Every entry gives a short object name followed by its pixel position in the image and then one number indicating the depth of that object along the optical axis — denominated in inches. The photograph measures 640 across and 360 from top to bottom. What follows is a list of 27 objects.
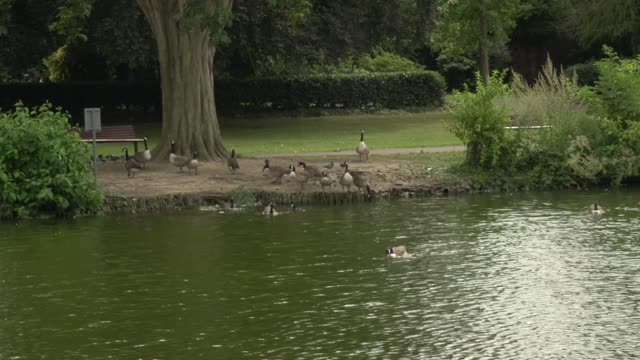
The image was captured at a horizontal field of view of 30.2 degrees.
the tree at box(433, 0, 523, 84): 2098.9
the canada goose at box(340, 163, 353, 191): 1117.1
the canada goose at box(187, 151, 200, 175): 1162.6
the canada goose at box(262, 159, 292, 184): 1134.4
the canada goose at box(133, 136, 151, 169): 1197.7
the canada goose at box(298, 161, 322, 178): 1121.4
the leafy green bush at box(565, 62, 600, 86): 2472.9
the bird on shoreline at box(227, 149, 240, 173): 1170.0
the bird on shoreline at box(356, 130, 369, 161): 1273.4
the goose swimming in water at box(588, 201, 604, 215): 1007.6
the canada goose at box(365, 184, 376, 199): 1139.3
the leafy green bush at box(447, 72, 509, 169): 1223.5
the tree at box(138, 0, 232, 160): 1239.5
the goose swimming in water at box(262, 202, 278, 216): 1045.2
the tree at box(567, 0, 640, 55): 2180.1
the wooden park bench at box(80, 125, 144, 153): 1323.8
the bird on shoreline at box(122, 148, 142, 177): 1166.3
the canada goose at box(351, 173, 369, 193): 1117.1
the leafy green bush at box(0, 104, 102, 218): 1037.2
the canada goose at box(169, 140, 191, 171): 1173.1
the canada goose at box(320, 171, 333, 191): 1118.4
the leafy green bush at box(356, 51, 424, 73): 2531.3
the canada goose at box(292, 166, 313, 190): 1124.5
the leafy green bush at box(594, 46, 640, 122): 1236.5
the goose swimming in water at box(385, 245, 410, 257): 827.4
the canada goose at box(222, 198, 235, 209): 1096.8
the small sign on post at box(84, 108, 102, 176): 1113.4
